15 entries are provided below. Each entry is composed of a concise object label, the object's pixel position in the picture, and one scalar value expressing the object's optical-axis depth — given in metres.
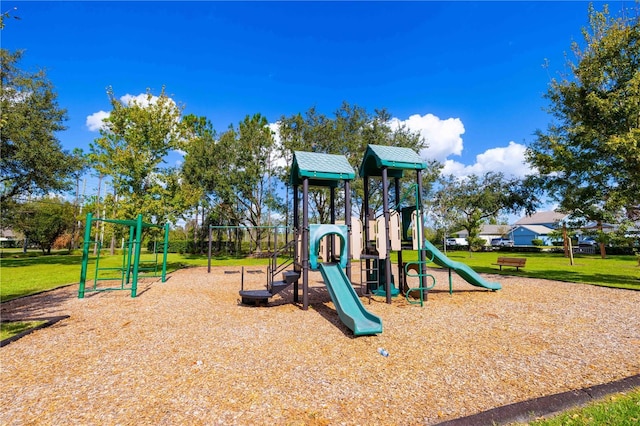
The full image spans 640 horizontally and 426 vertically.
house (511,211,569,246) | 53.90
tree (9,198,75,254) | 35.56
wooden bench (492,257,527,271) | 14.14
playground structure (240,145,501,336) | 7.47
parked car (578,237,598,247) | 37.79
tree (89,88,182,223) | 13.89
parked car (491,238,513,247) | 51.97
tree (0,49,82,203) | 18.47
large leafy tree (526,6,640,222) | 9.91
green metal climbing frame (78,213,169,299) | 8.43
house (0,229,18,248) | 59.72
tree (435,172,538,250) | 40.97
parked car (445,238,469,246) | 56.01
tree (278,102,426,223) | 24.94
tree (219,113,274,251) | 26.30
